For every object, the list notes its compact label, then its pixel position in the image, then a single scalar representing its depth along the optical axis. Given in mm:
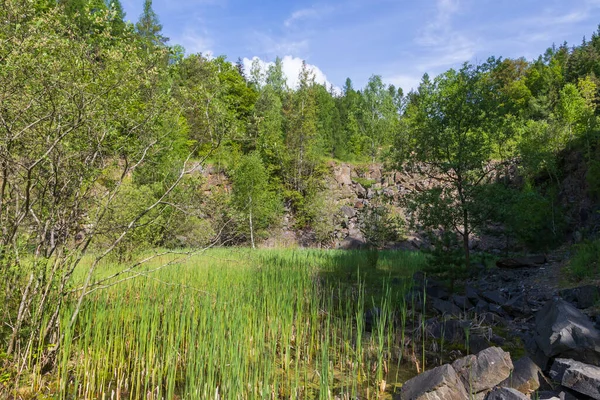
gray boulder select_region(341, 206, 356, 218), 27875
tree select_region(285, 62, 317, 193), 29656
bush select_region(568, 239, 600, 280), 8375
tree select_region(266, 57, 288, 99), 46297
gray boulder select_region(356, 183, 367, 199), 29875
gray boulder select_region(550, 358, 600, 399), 2941
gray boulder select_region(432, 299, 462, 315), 5968
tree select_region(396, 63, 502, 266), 8906
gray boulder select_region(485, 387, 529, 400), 2662
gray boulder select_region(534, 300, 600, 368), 3576
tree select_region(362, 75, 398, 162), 37862
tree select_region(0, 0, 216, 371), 3367
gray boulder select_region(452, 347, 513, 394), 3258
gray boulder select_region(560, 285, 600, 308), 6048
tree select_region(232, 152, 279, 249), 22328
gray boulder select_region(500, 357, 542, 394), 3255
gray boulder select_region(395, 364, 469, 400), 2998
